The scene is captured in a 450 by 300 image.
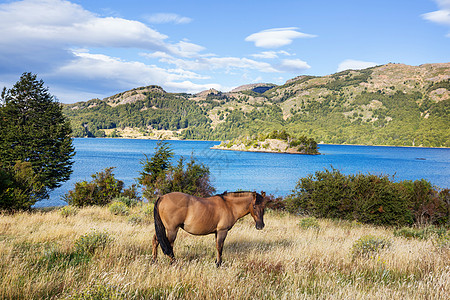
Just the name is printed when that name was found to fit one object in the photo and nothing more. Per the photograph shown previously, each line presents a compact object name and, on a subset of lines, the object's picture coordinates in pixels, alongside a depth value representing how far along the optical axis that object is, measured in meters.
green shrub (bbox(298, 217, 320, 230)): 11.48
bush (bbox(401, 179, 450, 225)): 15.11
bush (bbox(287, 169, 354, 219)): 14.77
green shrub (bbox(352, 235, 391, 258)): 6.86
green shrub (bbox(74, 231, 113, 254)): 6.07
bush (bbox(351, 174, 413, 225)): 14.03
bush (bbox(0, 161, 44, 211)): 12.44
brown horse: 5.32
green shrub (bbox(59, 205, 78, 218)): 11.98
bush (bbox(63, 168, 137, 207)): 17.16
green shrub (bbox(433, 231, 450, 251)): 7.57
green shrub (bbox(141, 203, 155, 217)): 12.44
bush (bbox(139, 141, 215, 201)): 17.44
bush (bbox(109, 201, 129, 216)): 13.13
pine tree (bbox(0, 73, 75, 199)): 28.00
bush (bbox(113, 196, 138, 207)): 16.17
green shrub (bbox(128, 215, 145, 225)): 10.59
